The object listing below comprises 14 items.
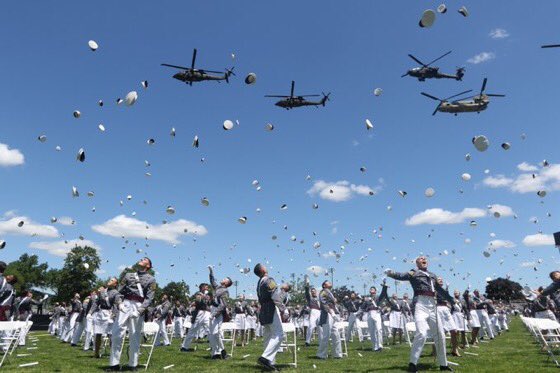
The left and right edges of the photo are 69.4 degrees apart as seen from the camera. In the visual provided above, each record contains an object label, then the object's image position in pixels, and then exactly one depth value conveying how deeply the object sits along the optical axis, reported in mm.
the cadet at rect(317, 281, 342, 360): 13852
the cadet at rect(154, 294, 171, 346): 22297
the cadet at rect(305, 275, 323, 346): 16188
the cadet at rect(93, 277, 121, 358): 14321
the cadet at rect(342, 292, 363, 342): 19881
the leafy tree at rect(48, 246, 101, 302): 94750
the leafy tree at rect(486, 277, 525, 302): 116062
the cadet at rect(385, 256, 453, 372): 9336
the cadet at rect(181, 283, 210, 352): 16438
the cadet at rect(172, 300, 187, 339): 29219
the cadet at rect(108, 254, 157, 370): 9828
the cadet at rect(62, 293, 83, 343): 25030
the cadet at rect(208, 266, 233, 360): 13691
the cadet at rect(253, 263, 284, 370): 9969
